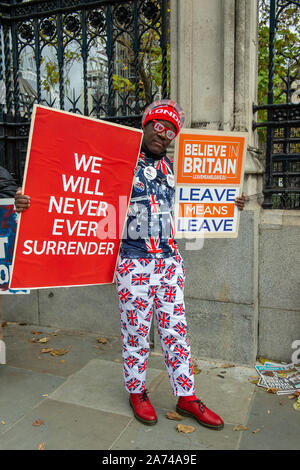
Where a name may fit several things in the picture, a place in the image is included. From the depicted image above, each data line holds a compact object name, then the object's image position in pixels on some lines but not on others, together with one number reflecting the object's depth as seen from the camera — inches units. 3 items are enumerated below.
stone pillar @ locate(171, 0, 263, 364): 161.0
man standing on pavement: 123.8
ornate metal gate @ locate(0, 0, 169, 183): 183.0
